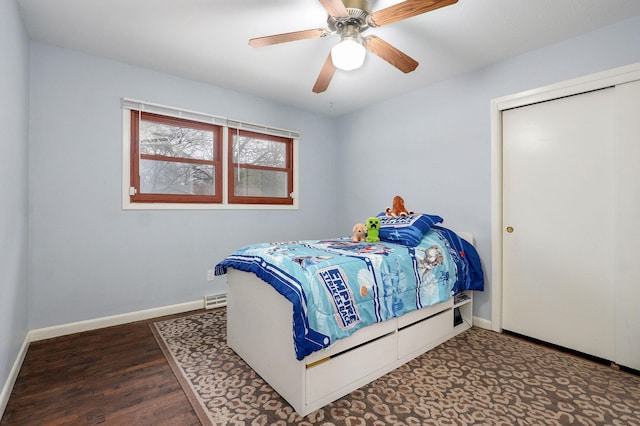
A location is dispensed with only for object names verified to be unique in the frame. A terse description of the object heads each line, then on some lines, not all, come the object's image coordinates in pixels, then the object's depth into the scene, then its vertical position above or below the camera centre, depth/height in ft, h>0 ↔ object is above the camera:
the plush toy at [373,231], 8.75 -0.49
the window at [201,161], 9.64 +1.97
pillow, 8.05 -0.38
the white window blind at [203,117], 9.45 +3.49
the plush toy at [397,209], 9.58 +0.17
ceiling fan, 5.39 +3.74
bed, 5.26 -1.92
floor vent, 10.69 -3.16
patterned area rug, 5.16 -3.51
